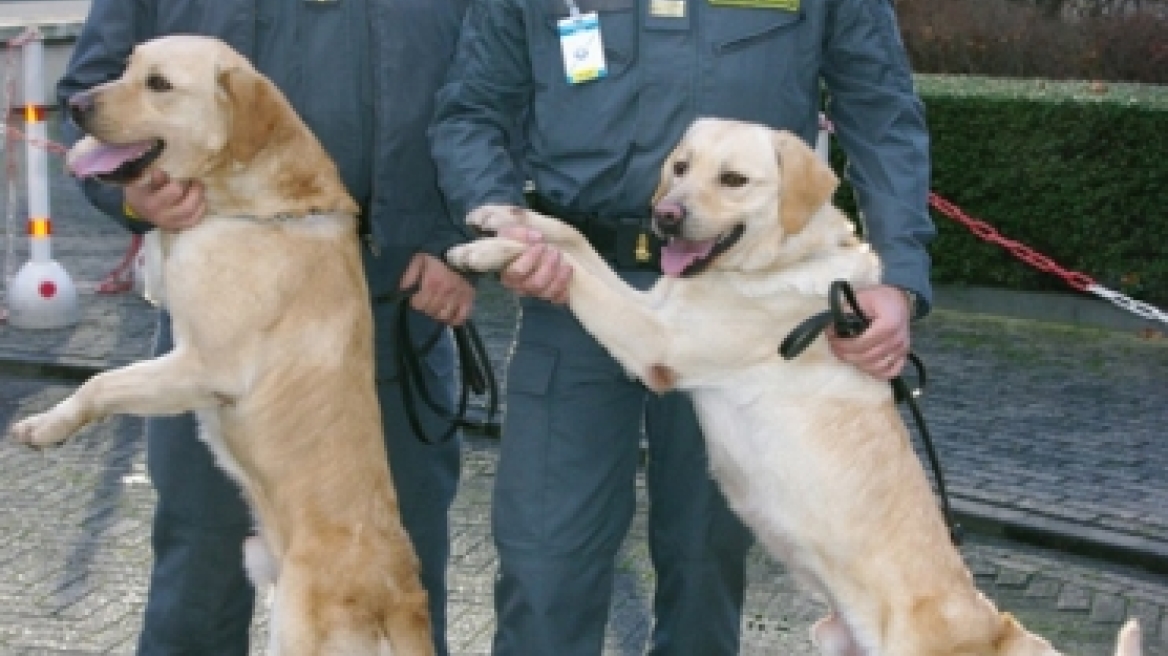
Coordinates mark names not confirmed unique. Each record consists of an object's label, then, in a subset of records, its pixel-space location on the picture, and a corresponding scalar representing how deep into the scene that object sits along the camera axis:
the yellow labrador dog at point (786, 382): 3.36
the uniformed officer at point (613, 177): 3.49
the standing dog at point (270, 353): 3.41
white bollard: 8.63
